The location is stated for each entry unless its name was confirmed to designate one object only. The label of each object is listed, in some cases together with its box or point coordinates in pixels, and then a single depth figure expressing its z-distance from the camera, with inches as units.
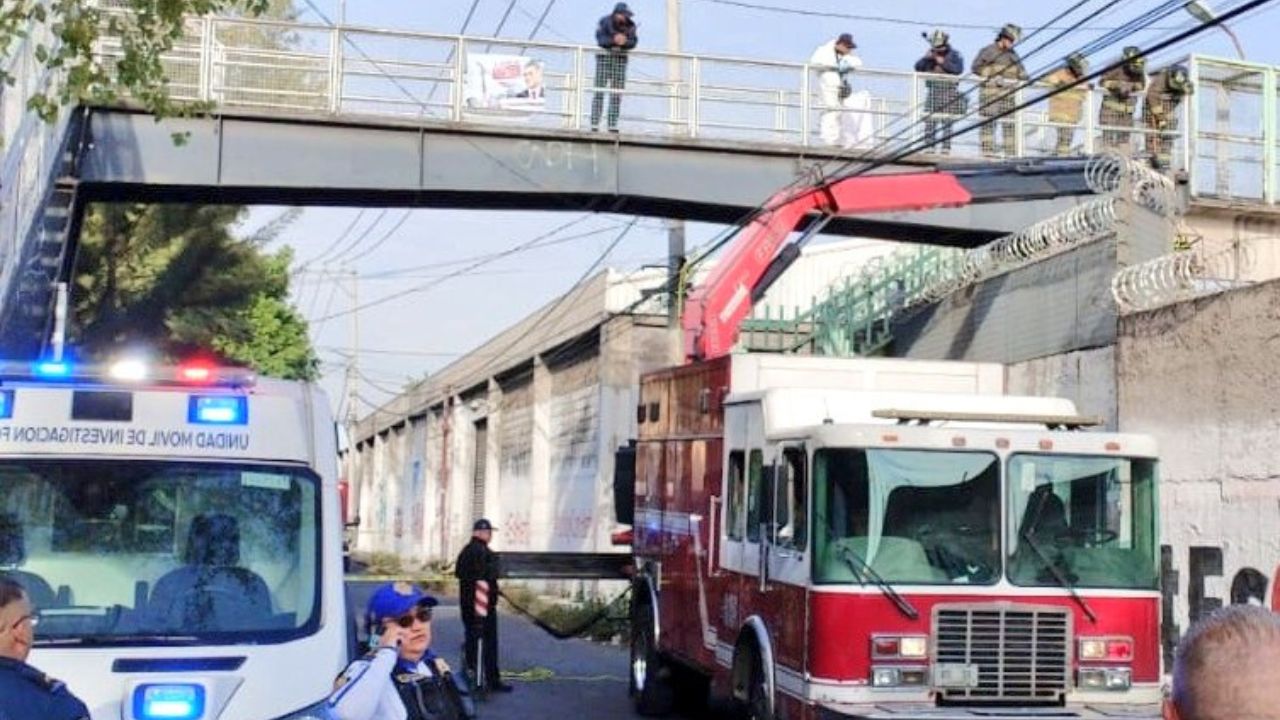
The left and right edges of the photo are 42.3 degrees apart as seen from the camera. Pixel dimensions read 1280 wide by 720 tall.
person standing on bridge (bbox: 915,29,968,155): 895.1
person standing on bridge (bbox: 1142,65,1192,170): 822.5
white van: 254.1
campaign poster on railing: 867.4
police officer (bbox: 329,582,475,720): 209.2
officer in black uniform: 639.8
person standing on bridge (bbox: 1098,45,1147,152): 860.0
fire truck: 406.6
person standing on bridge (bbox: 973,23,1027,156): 857.5
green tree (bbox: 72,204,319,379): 1013.2
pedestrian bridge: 812.0
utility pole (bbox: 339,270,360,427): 2886.3
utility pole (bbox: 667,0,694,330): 910.4
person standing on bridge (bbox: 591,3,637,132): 879.1
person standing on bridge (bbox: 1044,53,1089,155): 893.2
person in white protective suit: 889.5
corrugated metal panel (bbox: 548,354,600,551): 1159.0
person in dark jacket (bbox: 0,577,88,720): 173.9
